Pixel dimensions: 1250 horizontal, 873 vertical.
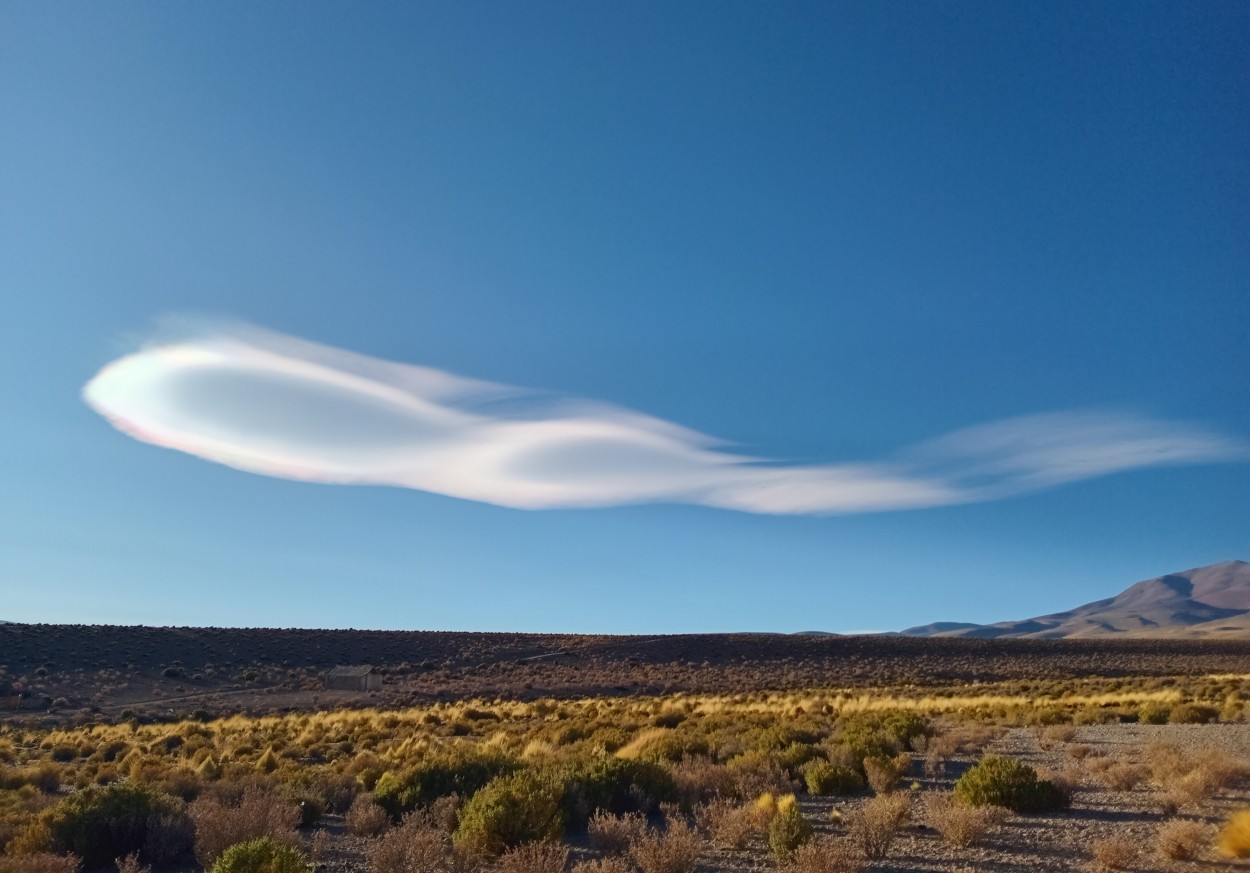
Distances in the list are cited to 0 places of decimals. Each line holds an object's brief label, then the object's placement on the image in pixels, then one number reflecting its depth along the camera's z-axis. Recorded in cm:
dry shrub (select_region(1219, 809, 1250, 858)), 891
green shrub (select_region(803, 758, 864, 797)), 1488
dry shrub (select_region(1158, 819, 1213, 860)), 907
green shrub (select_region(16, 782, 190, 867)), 1087
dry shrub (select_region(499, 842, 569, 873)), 836
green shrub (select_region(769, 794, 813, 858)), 973
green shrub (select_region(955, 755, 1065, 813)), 1210
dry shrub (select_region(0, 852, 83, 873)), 903
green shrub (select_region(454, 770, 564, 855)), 1002
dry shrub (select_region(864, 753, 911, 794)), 1463
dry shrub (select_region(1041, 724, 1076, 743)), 2168
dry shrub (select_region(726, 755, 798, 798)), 1422
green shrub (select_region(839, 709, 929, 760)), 1827
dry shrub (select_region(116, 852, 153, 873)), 842
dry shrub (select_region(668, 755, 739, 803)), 1425
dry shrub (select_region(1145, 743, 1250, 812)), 1198
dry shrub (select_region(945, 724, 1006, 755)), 2078
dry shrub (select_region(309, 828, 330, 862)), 1045
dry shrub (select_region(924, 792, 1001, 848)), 1017
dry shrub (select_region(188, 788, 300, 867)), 1057
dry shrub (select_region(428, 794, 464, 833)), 1174
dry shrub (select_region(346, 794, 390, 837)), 1230
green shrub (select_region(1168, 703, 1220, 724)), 2645
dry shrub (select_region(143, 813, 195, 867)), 1100
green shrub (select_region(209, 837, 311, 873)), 834
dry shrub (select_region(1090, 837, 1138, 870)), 890
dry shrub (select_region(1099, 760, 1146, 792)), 1399
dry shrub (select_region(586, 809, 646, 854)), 1048
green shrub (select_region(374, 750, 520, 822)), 1338
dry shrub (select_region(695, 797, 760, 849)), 1066
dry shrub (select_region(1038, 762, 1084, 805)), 1266
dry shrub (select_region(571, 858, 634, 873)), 810
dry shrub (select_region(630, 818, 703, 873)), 895
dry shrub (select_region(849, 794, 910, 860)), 997
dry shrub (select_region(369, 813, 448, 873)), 880
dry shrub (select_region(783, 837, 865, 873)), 840
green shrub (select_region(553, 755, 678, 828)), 1287
